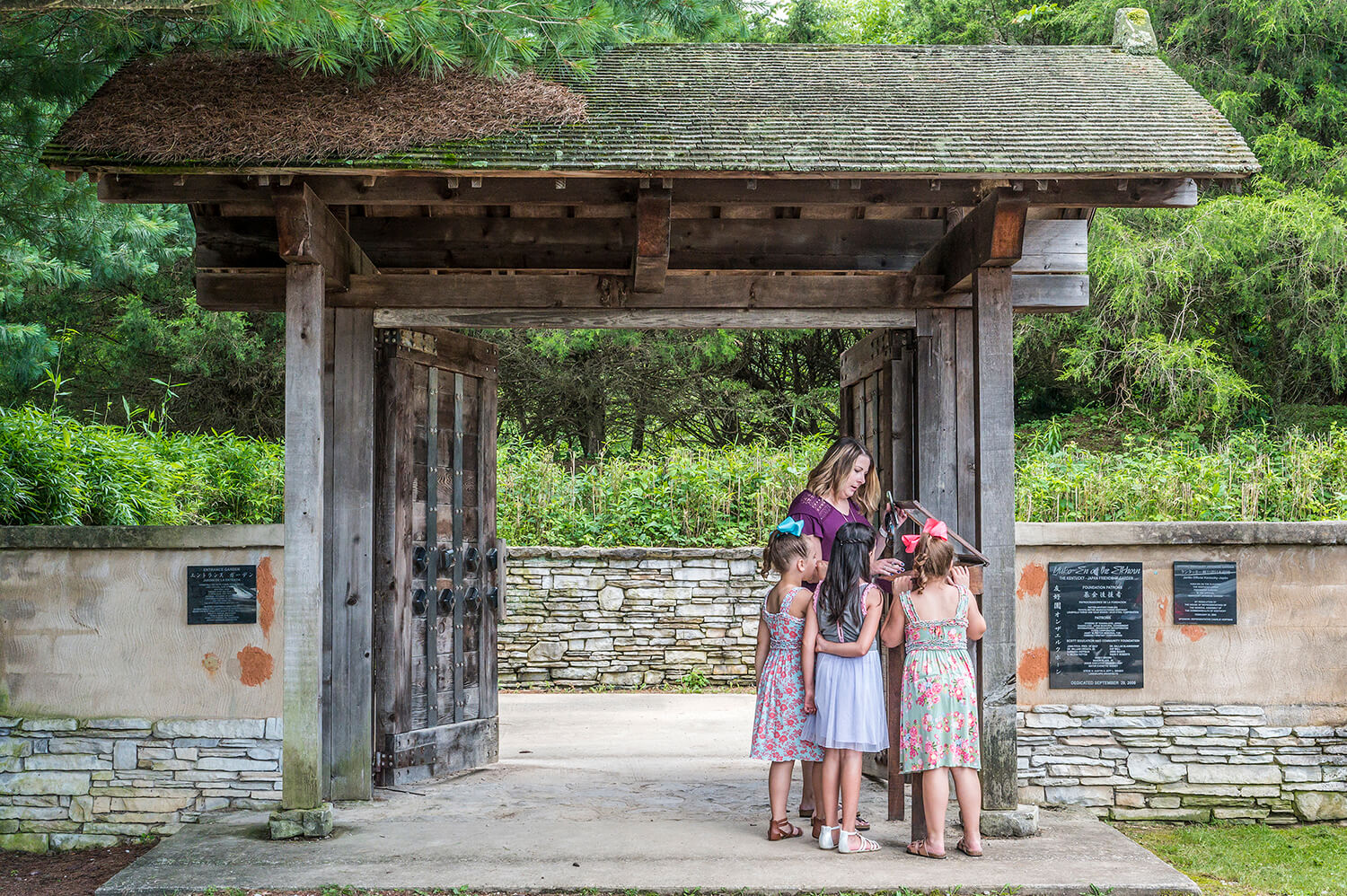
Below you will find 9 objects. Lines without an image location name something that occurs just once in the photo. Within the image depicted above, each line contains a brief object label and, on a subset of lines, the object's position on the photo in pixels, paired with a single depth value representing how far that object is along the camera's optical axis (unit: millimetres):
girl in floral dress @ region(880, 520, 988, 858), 4680
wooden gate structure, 4996
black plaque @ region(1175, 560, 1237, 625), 6012
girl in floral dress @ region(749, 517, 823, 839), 4938
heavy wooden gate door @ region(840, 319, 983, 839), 6039
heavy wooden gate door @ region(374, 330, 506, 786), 6148
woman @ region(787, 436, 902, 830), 5102
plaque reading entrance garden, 5785
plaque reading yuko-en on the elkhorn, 5969
